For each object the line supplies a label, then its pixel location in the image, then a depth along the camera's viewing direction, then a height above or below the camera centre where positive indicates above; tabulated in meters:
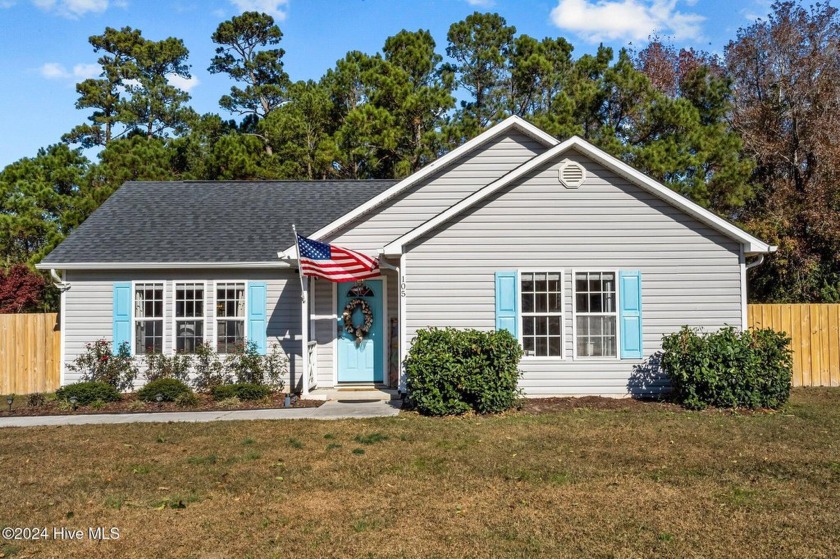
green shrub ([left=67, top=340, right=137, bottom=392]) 13.27 -1.08
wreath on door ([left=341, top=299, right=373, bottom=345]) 13.48 -0.23
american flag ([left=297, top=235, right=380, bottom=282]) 11.65 +0.82
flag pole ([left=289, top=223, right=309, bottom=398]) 12.13 -0.51
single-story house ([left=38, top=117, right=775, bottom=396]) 11.72 +0.59
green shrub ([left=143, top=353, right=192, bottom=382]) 13.33 -1.12
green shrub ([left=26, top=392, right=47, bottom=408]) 12.31 -1.63
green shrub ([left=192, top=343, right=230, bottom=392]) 13.30 -1.19
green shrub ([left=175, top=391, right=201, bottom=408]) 12.13 -1.62
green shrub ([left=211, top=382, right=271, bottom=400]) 12.27 -1.50
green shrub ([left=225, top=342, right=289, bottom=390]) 13.22 -1.11
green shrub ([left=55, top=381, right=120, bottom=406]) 12.19 -1.48
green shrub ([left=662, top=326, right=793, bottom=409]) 10.65 -1.03
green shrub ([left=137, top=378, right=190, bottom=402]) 12.35 -1.47
